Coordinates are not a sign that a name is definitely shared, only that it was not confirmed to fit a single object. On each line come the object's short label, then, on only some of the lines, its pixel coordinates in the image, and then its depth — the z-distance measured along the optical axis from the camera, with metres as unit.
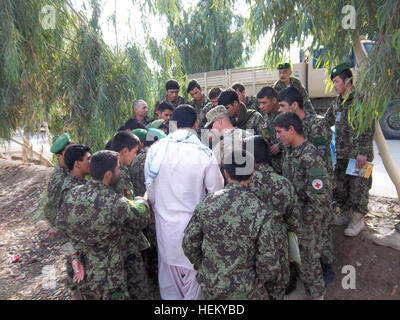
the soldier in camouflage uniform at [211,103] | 4.69
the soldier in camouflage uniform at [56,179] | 2.87
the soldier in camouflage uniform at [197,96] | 5.16
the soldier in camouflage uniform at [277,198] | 2.21
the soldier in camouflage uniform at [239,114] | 3.64
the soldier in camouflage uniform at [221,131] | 3.10
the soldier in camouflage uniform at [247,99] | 4.67
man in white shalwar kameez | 2.36
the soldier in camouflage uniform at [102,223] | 2.14
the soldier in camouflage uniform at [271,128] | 3.44
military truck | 10.33
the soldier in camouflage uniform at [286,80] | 4.42
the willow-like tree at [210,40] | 14.52
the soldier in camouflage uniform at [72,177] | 2.38
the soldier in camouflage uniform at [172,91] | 4.97
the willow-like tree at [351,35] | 2.26
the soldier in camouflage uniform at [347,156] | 3.39
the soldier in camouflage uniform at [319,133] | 3.13
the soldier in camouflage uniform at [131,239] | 2.66
